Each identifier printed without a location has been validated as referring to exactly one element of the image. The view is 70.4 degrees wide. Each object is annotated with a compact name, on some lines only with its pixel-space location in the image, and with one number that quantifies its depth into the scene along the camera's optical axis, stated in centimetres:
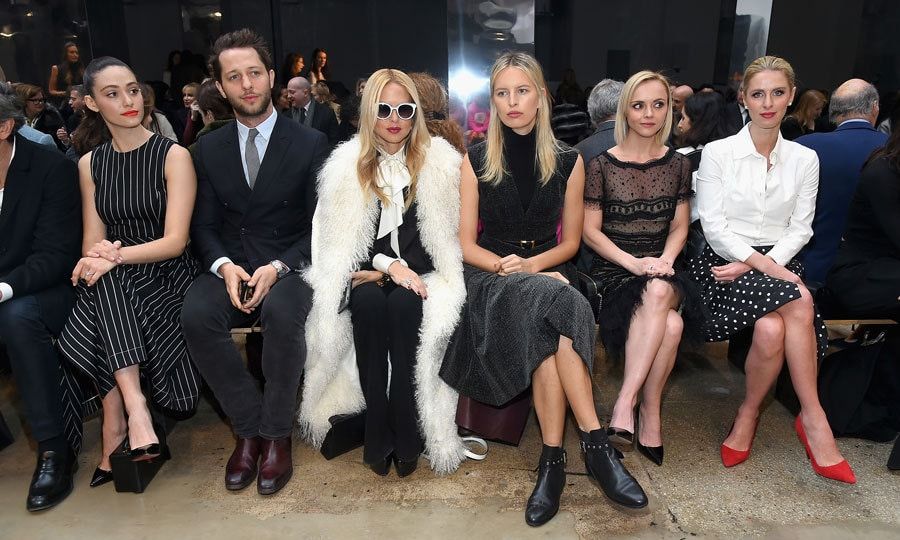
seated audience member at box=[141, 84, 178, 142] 366
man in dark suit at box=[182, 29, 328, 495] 261
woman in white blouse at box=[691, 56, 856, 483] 258
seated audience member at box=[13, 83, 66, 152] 524
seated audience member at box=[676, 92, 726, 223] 395
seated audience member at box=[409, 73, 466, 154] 312
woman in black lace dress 262
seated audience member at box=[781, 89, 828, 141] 621
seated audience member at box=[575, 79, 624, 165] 352
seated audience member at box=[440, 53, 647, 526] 239
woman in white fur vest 257
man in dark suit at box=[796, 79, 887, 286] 324
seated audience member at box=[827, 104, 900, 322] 276
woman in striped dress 256
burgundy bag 281
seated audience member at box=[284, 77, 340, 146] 571
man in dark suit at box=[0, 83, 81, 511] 254
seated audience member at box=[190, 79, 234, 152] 405
